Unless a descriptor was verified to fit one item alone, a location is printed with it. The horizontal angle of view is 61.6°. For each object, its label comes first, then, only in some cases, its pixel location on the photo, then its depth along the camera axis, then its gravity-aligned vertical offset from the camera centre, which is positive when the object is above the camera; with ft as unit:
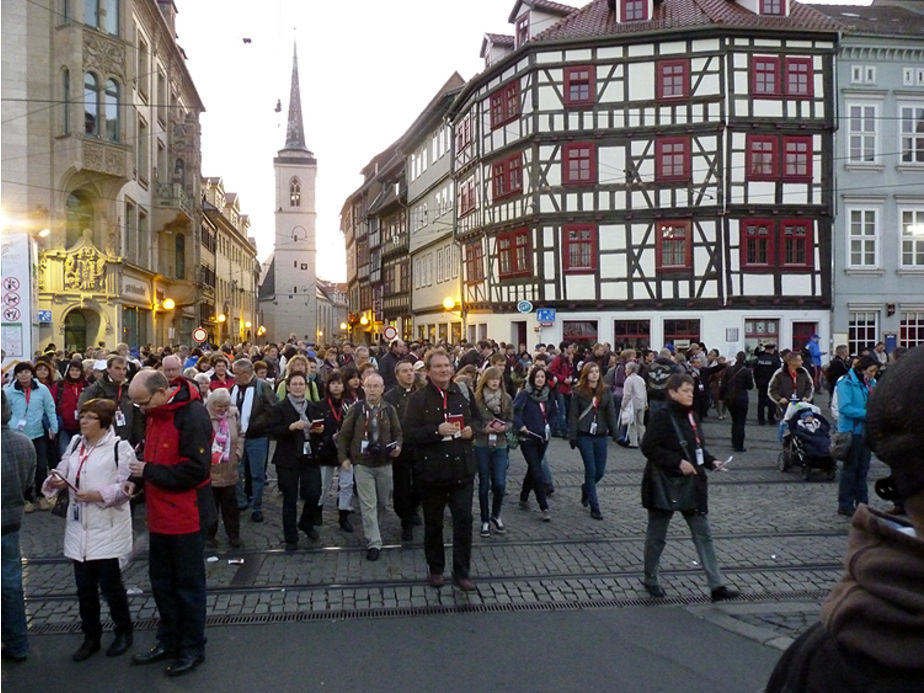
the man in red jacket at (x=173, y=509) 17.01 -3.62
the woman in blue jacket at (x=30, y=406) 33.14 -2.59
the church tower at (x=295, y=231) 277.64 +40.98
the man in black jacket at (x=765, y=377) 59.62 -2.76
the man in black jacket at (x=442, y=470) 22.17 -3.67
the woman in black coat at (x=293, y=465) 26.53 -4.22
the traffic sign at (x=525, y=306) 91.50 +4.37
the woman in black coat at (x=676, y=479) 21.09 -3.78
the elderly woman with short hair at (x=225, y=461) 26.71 -4.01
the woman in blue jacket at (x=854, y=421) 30.32 -3.14
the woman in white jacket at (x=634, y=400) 49.44 -3.66
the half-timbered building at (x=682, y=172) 96.37 +21.64
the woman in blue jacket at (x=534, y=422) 30.96 -3.22
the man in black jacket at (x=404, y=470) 28.40 -4.81
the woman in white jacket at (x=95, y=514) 17.24 -3.80
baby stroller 38.78 -5.06
